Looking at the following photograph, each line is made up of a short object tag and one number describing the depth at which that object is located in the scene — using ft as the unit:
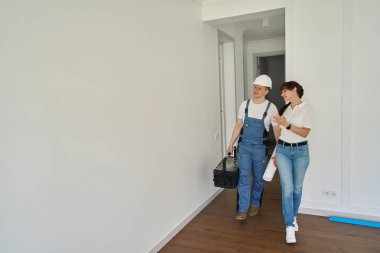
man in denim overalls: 9.66
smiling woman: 8.30
